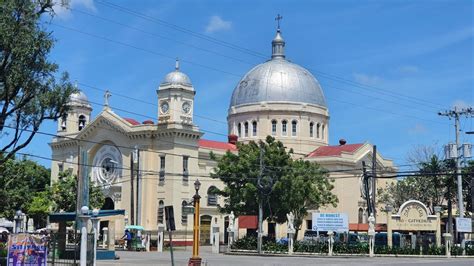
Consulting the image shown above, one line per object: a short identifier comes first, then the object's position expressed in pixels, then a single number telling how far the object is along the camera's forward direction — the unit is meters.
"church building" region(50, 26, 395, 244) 70.56
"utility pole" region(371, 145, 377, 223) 55.06
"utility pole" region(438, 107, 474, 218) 53.47
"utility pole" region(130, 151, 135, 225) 65.46
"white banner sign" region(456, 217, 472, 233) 51.88
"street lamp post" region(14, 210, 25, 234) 39.41
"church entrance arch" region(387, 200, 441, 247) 51.12
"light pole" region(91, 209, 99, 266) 28.23
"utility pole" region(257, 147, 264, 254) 50.50
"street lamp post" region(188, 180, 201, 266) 29.62
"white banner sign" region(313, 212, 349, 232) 50.88
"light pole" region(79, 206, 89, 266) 25.75
